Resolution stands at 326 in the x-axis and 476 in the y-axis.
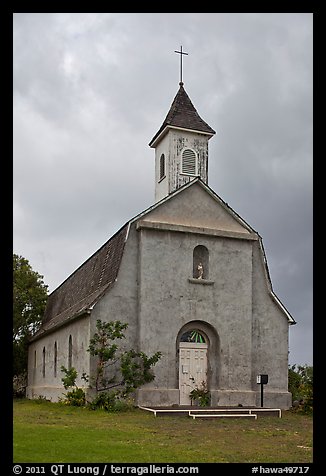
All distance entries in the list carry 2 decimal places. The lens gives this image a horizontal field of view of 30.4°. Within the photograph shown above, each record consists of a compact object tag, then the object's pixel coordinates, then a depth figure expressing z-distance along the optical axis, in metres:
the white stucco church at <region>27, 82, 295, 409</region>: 24.47
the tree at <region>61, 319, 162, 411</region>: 23.06
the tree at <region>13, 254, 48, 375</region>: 43.19
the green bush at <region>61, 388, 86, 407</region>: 23.19
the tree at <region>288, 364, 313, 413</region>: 24.91
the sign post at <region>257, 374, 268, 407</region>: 24.80
